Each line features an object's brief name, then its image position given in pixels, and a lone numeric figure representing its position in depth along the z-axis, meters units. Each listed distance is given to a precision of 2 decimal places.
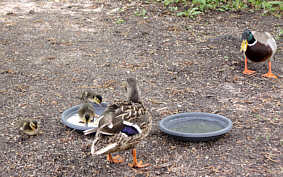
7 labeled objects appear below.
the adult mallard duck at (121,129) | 4.11
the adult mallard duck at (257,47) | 7.29
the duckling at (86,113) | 5.28
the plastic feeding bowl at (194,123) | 5.09
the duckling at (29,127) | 4.98
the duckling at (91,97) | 5.69
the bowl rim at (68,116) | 5.00
